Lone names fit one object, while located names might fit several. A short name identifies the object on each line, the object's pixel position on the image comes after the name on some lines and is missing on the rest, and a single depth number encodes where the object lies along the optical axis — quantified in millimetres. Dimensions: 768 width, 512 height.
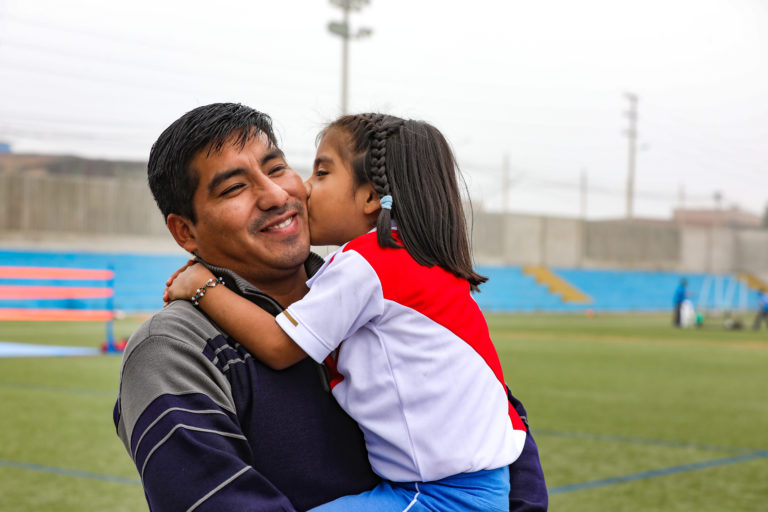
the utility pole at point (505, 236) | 49938
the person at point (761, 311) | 30875
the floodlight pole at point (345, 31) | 28703
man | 1693
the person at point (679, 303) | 30719
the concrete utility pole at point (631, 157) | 57406
